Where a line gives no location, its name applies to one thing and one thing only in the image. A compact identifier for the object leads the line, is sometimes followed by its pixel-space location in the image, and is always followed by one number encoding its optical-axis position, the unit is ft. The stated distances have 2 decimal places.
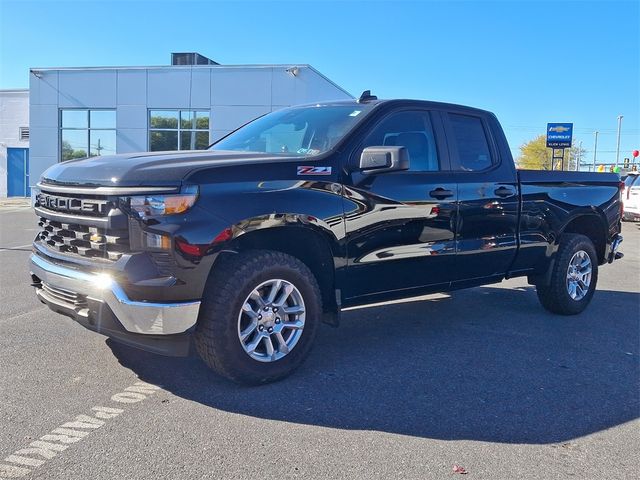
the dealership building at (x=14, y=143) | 98.73
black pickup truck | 11.61
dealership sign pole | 106.52
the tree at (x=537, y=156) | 222.28
